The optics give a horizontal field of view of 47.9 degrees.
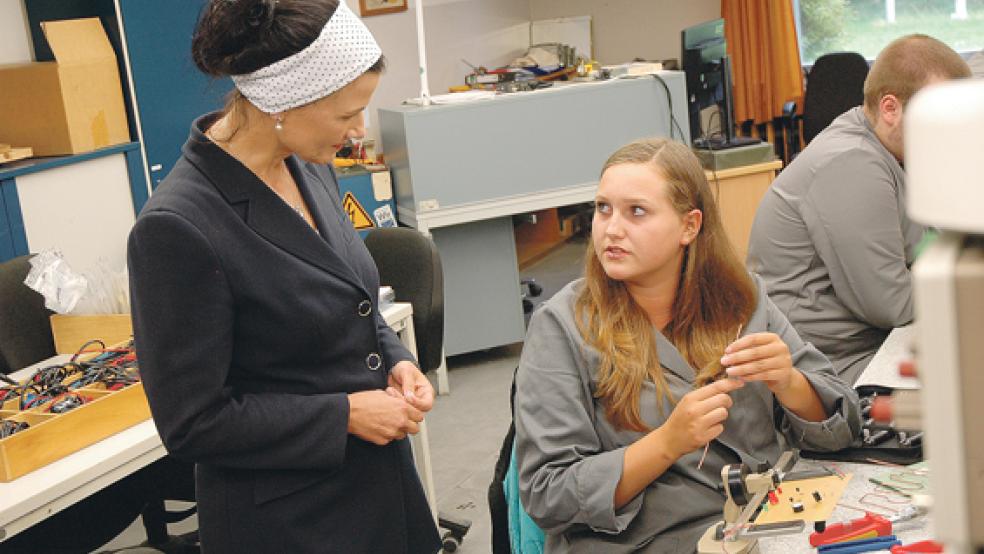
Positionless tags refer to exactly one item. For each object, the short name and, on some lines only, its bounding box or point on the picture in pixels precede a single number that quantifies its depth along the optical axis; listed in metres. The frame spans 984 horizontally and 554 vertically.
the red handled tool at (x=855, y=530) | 1.50
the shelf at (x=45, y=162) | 3.99
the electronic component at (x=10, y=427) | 2.04
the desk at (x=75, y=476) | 1.91
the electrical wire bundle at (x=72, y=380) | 2.22
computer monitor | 4.95
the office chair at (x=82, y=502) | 2.53
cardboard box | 4.24
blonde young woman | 1.68
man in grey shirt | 2.51
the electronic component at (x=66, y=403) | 2.15
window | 6.48
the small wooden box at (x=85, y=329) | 2.68
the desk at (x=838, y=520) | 1.53
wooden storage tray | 1.99
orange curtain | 6.54
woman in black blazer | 1.47
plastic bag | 2.65
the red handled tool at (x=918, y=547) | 1.43
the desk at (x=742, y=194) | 4.99
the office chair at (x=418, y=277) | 2.97
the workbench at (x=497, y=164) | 4.54
